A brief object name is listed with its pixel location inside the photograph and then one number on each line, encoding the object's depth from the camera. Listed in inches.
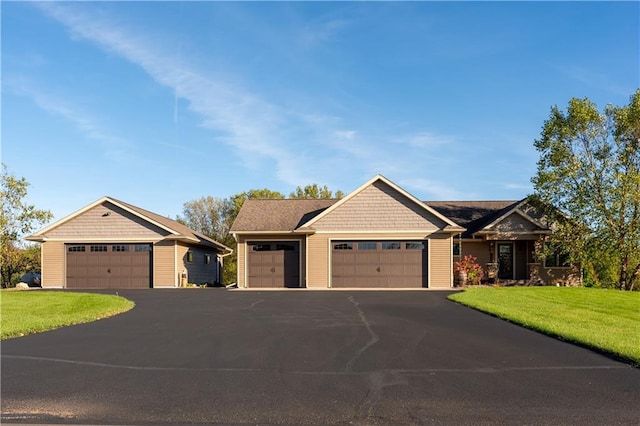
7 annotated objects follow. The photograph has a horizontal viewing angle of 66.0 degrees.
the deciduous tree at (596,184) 999.6
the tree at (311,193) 2346.2
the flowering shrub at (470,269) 1020.5
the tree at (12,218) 1373.0
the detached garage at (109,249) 1095.0
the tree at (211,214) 2290.8
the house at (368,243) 1018.7
